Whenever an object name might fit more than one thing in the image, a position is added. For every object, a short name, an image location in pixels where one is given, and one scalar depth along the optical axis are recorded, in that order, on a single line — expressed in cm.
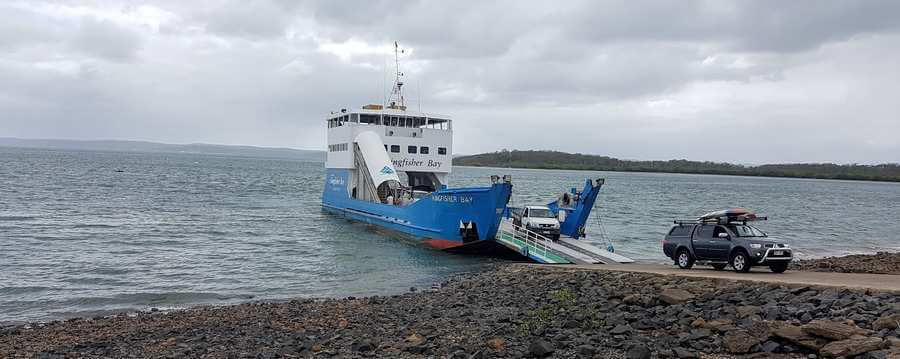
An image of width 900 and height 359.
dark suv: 1498
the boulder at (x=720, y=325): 934
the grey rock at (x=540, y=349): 913
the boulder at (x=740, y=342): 848
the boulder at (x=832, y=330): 809
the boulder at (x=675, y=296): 1156
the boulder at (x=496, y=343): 971
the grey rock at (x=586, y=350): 896
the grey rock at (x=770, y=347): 831
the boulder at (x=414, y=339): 1042
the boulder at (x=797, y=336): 813
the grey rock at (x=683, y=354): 844
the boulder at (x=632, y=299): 1206
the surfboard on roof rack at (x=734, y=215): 1569
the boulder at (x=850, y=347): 754
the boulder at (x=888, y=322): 845
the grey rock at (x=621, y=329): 1001
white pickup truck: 2525
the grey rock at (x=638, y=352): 852
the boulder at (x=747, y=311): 1005
